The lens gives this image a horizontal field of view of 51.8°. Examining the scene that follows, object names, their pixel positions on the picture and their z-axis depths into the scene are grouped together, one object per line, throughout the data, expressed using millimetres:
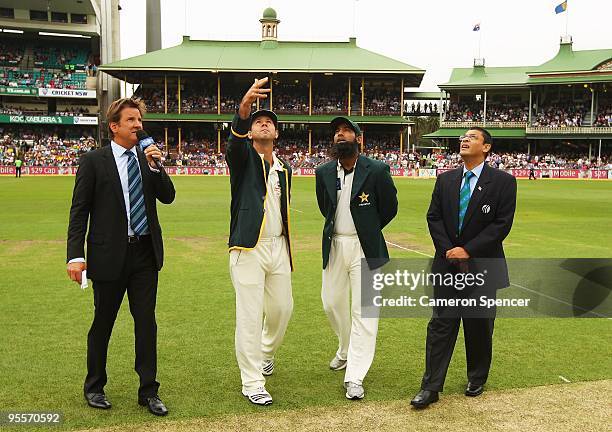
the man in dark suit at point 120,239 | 4668
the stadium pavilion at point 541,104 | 58125
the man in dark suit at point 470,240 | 4977
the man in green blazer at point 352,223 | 5234
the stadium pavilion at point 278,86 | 58406
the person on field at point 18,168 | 44469
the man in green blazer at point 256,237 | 4965
